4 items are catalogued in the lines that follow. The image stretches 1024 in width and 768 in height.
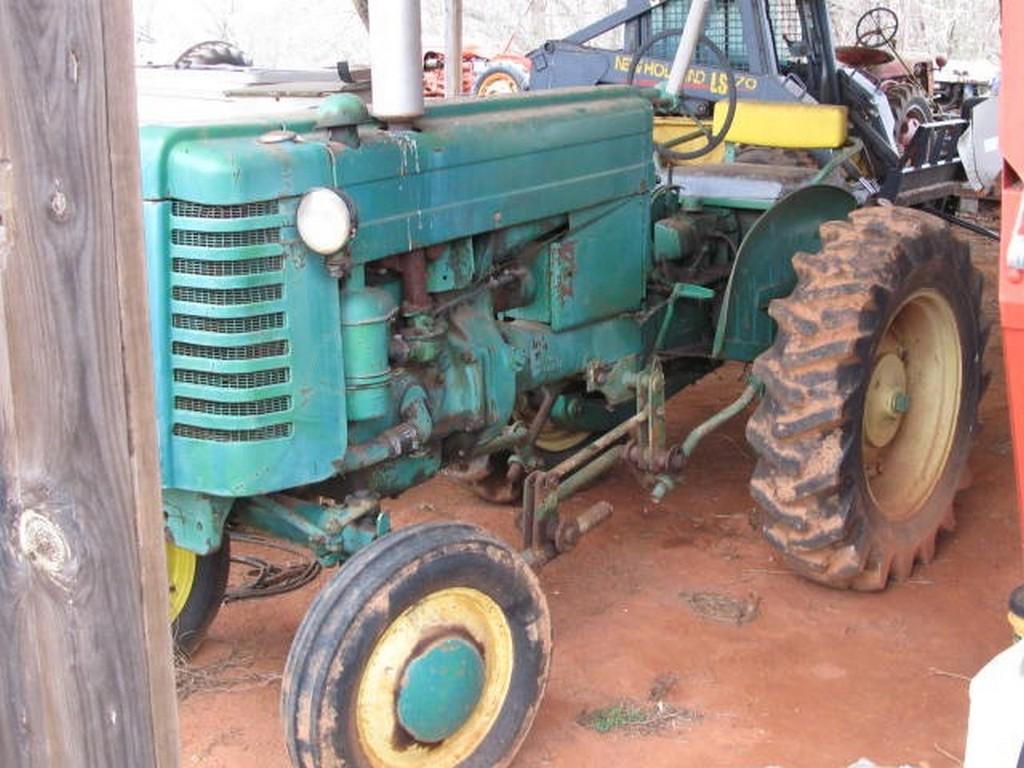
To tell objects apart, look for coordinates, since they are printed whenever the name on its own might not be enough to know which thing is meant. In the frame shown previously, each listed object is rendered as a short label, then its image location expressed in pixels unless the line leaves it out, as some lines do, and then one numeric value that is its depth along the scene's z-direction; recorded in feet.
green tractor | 10.37
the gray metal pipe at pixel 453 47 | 17.28
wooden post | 4.77
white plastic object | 6.02
